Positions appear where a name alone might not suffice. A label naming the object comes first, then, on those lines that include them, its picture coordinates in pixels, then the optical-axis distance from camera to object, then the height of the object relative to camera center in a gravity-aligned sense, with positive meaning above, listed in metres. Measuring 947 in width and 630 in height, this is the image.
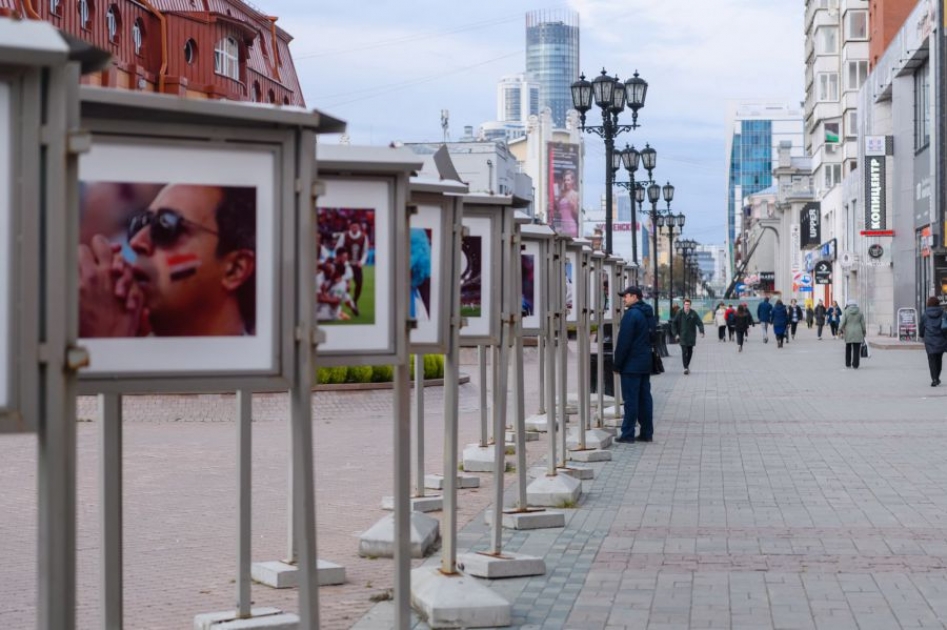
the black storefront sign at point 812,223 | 108.06 +7.27
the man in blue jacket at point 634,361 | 17.05 -0.46
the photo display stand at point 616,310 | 20.12 +0.17
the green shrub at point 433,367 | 23.45 -0.71
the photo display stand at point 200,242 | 4.41 +0.25
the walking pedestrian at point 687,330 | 33.33 -0.21
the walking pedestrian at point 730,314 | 58.66 +0.28
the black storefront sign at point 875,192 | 59.62 +5.20
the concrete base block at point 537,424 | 18.41 -1.29
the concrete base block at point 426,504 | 10.95 -1.36
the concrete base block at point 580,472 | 13.08 -1.40
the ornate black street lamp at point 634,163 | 38.03 +4.24
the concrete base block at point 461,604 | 7.15 -1.38
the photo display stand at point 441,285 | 7.32 +0.19
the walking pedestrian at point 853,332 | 34.75 -0.28
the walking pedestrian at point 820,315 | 66.12 +0.26
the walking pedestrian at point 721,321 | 62.97 +0.00
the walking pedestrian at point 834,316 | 64.44 +0.20
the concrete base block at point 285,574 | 8.05 -1.40
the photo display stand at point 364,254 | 5.88 +0.28
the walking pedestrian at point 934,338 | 27.41 -0.34
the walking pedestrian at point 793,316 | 65.91 +0.22
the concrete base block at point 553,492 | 11.54 -1.35
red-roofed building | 38.91 +8.68
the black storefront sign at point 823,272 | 86.75 +2.92
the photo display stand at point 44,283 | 3.60 +0.10
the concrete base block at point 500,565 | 8.41 -1.41
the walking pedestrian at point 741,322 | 47.25 -0.03
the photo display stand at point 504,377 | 8.49 -0.36
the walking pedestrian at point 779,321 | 49.62 -0.01
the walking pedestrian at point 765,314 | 56.78 +0.27
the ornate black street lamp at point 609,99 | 26.20 +4.06
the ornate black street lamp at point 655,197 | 48.47 +4.20
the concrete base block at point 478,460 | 14.12 -1.33
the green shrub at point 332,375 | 21.59 -0.78
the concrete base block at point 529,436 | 17.31 -1.38
